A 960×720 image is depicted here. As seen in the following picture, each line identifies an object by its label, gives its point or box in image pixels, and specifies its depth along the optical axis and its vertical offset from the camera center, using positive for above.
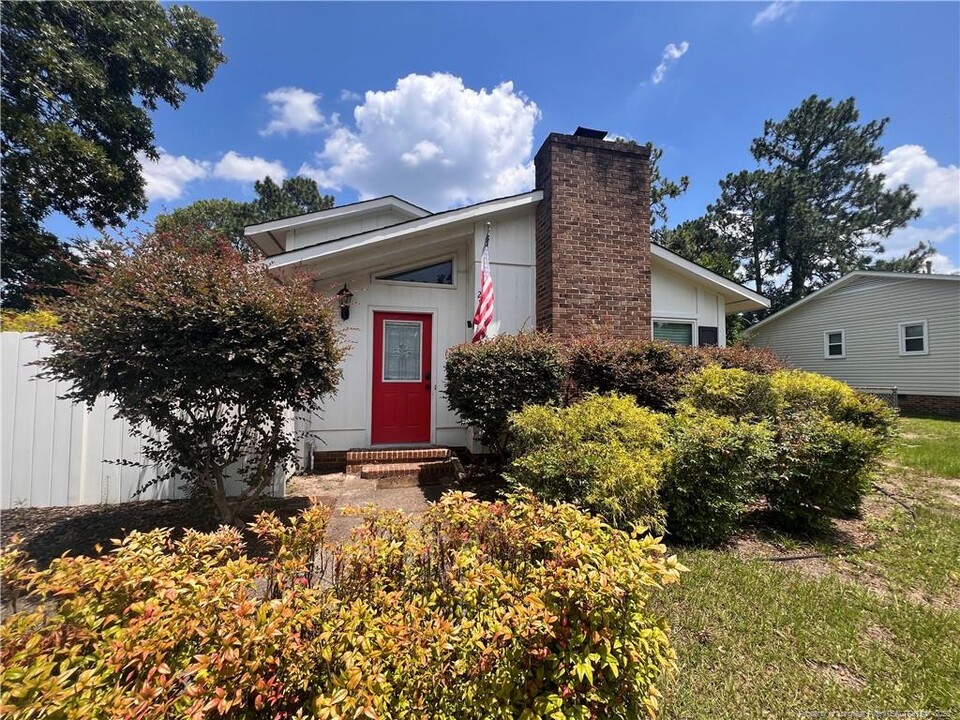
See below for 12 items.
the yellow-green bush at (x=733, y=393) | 5.21 -0.22
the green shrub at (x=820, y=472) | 3.93 -0.98
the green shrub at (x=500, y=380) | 5.41 -0.04
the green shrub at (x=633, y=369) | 5.93 +0.13
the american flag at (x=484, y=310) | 6.50 +1.15
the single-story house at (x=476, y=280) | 6.87 +1.83
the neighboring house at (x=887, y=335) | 13.41 +1.77
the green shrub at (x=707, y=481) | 3.62 -0.99
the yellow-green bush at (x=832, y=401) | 5.12 -0.33
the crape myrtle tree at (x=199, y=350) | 3.29 +0.23
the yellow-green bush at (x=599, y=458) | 3.29 -0.77
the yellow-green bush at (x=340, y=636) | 1.17 -0.92
